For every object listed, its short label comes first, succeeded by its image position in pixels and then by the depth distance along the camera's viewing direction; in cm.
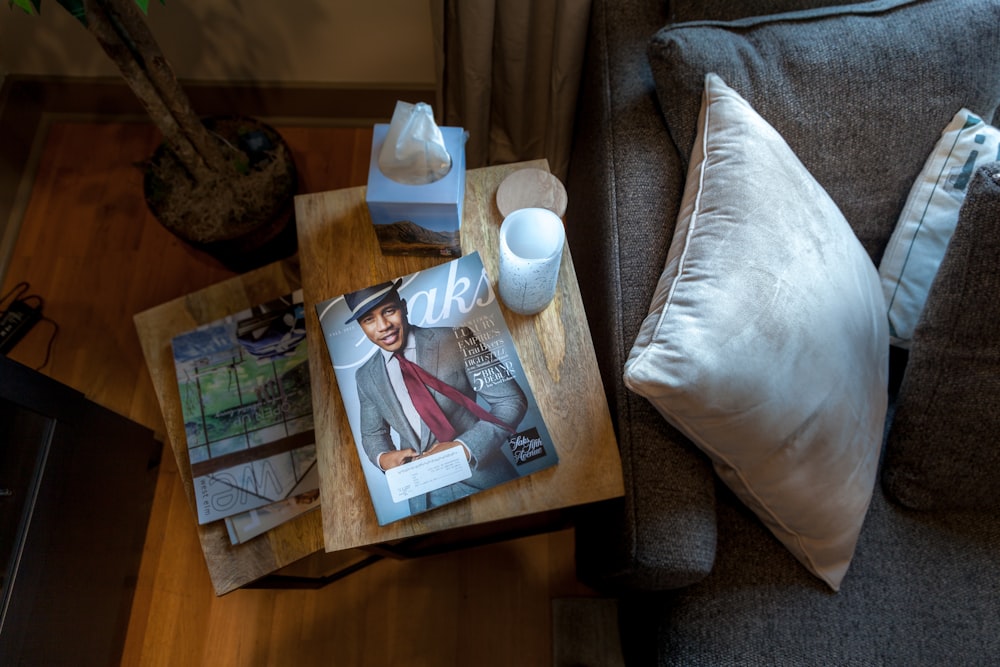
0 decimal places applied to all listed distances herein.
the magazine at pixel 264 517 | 101
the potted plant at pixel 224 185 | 122
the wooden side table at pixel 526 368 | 79
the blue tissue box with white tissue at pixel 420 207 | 79
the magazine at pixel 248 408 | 103
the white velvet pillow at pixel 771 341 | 73
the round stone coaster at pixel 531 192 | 92
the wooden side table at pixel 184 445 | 100
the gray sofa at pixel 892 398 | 81
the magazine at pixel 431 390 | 79
